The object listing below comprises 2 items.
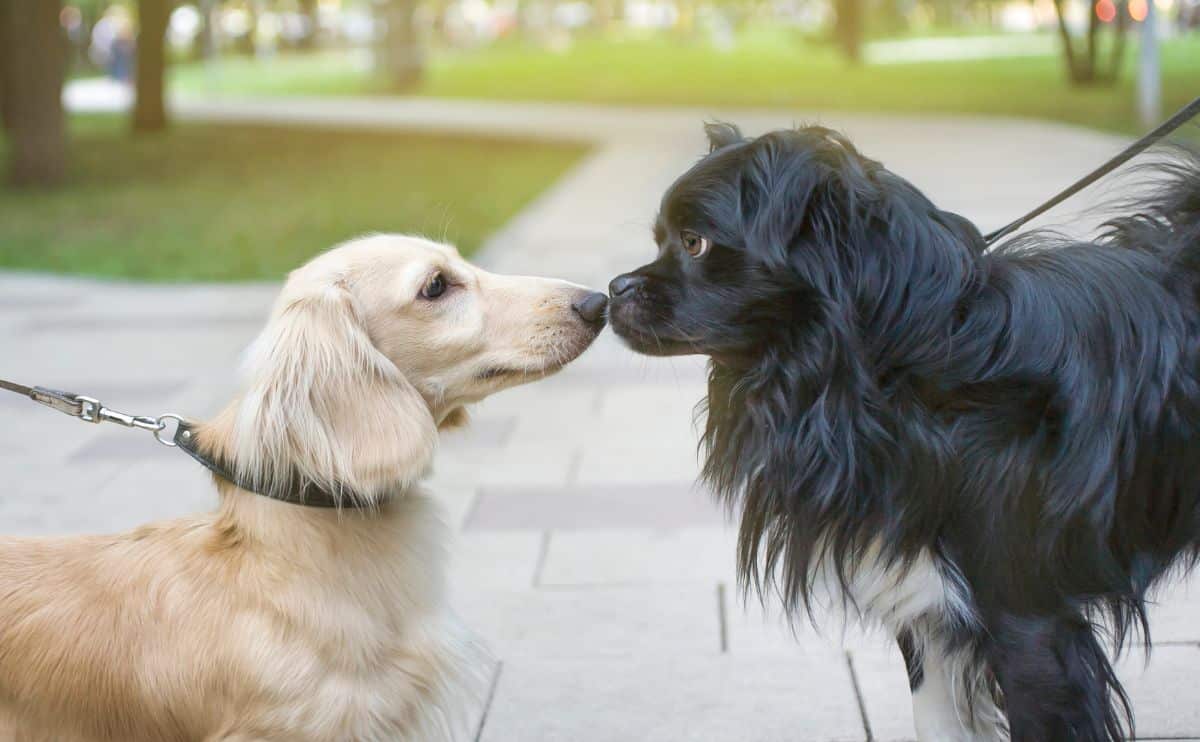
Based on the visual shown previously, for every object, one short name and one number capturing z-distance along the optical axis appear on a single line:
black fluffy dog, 3.05
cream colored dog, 2.99
